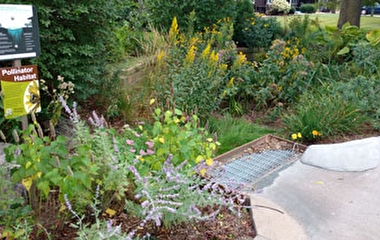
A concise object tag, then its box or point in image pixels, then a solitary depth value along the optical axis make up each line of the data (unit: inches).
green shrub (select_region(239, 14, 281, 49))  346.9
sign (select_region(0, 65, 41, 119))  97.1
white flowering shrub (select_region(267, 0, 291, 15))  609.4
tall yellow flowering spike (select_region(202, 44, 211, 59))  181.0
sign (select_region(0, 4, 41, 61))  97.7
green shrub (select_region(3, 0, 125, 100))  144.8
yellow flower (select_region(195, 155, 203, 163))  97.4
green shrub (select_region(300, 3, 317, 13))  1344.7
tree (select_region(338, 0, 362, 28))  380.8
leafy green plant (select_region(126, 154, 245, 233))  84.7
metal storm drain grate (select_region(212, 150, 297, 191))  133.6
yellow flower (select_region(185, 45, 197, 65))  177.2
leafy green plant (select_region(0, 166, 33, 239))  83.6
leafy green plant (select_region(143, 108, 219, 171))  97.7
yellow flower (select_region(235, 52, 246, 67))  215.2
